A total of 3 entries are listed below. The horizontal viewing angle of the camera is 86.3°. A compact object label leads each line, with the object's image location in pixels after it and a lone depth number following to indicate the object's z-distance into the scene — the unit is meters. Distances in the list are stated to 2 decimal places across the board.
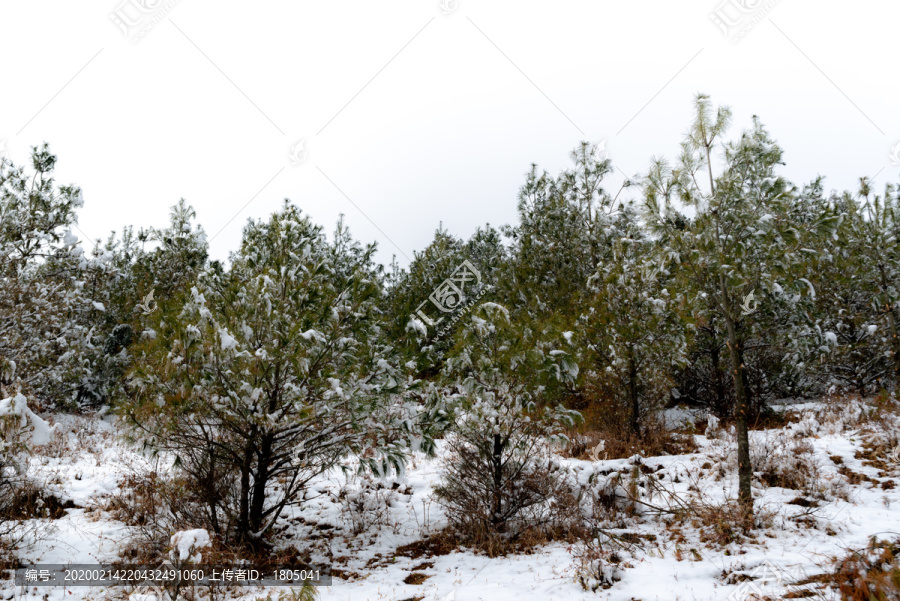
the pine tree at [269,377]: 4.67
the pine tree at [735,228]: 4.88
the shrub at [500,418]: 5.49
